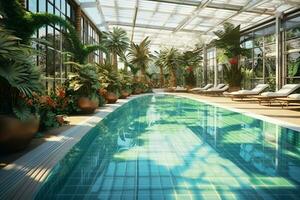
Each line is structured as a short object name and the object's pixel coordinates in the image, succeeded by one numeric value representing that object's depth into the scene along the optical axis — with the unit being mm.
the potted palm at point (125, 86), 11413
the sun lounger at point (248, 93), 9623
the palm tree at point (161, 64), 18778
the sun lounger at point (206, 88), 14443
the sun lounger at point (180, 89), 17687
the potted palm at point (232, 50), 12116
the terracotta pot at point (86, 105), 6200
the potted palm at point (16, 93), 2807
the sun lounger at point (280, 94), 7940
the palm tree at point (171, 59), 18028
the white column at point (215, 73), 16069
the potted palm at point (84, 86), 6200
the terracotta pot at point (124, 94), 11452
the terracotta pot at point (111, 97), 8916
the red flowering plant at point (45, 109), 3320
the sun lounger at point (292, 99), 6915
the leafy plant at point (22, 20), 3975
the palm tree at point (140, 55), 16798
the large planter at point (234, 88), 12164
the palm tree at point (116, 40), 13724
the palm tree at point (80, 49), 6749
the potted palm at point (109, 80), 8919
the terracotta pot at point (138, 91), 15256
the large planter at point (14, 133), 2821
